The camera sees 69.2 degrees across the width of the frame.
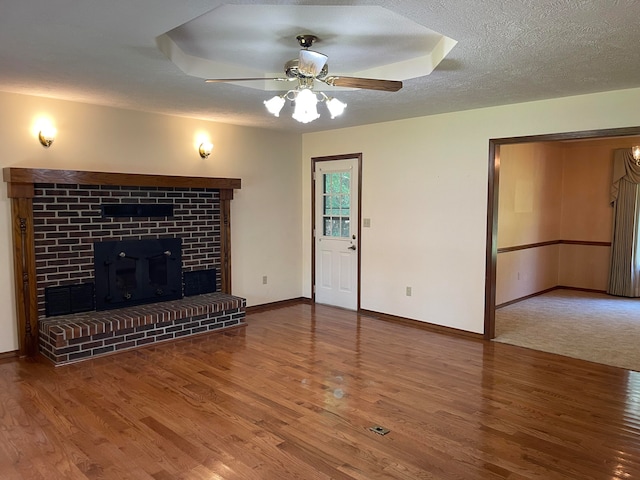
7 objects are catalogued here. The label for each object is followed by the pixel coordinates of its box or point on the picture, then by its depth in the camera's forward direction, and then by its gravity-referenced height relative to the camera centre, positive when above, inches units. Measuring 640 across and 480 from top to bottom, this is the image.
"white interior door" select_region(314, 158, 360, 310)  241.0 -14.4
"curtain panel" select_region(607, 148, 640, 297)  279.7 -12.7
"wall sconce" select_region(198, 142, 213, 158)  215.0 +25.9
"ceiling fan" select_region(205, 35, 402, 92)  107.0 +32.1
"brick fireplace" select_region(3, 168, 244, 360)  165.8 -10.6
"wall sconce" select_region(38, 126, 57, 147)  169.0 +25.3
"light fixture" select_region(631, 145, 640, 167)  273.5 +32.0
